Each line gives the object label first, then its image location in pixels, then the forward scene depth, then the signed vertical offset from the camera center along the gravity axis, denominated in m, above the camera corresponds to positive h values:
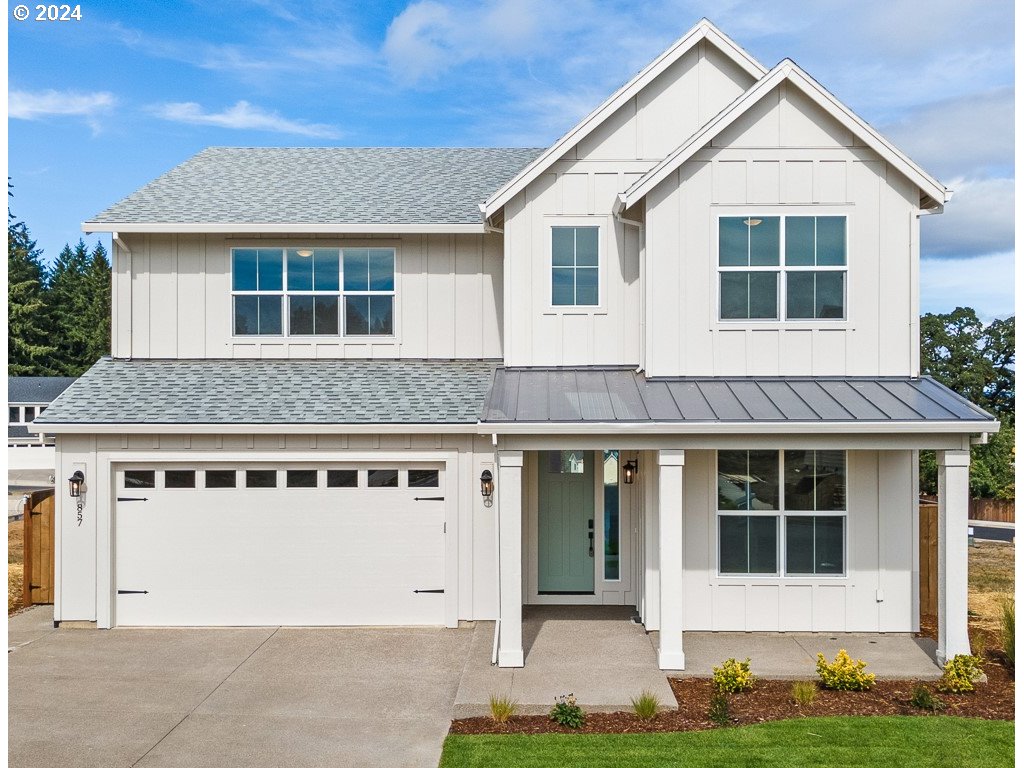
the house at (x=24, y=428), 35.66 -2.05
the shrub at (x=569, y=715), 7.30 -3.13
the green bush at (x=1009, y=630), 8.91 -2.87
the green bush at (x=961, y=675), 8.18 -3.08
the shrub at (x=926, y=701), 7.71 -3.16
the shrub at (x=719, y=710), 7.37 -3.14
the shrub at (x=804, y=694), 7.84 -3.12
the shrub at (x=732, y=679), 8.14 -3.08
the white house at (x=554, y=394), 9.83 -0.12
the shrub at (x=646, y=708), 7.44 -3.10
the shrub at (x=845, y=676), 8.24 -3.09
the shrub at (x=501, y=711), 7.45 -3.13
